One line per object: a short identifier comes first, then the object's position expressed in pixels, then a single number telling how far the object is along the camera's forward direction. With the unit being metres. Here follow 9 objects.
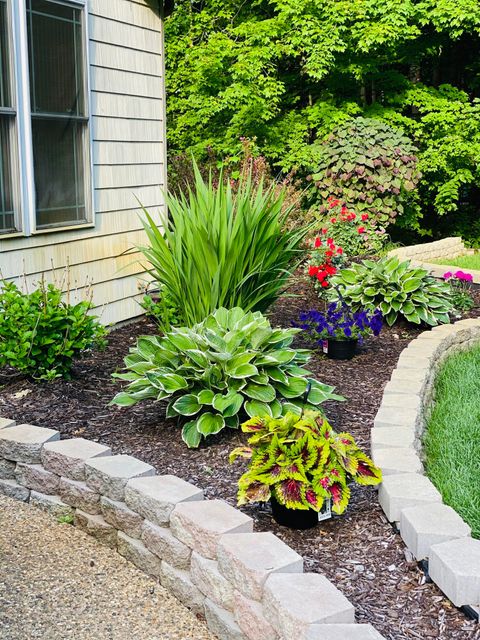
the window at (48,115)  4.84
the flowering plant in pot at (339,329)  4.88
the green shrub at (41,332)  4.00
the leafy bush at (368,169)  10.76
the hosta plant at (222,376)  3.39
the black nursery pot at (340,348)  4.92
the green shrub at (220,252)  4.26
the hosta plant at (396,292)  5.78
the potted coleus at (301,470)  2.59
